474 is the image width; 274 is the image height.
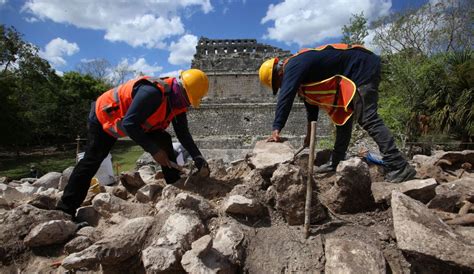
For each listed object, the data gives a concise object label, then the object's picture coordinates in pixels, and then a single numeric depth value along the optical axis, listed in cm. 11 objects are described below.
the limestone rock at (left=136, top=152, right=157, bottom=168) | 983
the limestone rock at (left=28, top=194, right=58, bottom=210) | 312
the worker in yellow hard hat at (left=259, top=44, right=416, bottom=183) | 291
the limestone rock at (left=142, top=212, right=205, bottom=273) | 193
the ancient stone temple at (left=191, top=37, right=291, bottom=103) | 2712
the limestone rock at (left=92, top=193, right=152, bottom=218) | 303
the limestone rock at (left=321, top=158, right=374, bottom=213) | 245
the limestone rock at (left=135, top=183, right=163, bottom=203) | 330
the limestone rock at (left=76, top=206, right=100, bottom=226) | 310
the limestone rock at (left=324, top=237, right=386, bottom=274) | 187
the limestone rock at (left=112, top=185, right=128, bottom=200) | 373
